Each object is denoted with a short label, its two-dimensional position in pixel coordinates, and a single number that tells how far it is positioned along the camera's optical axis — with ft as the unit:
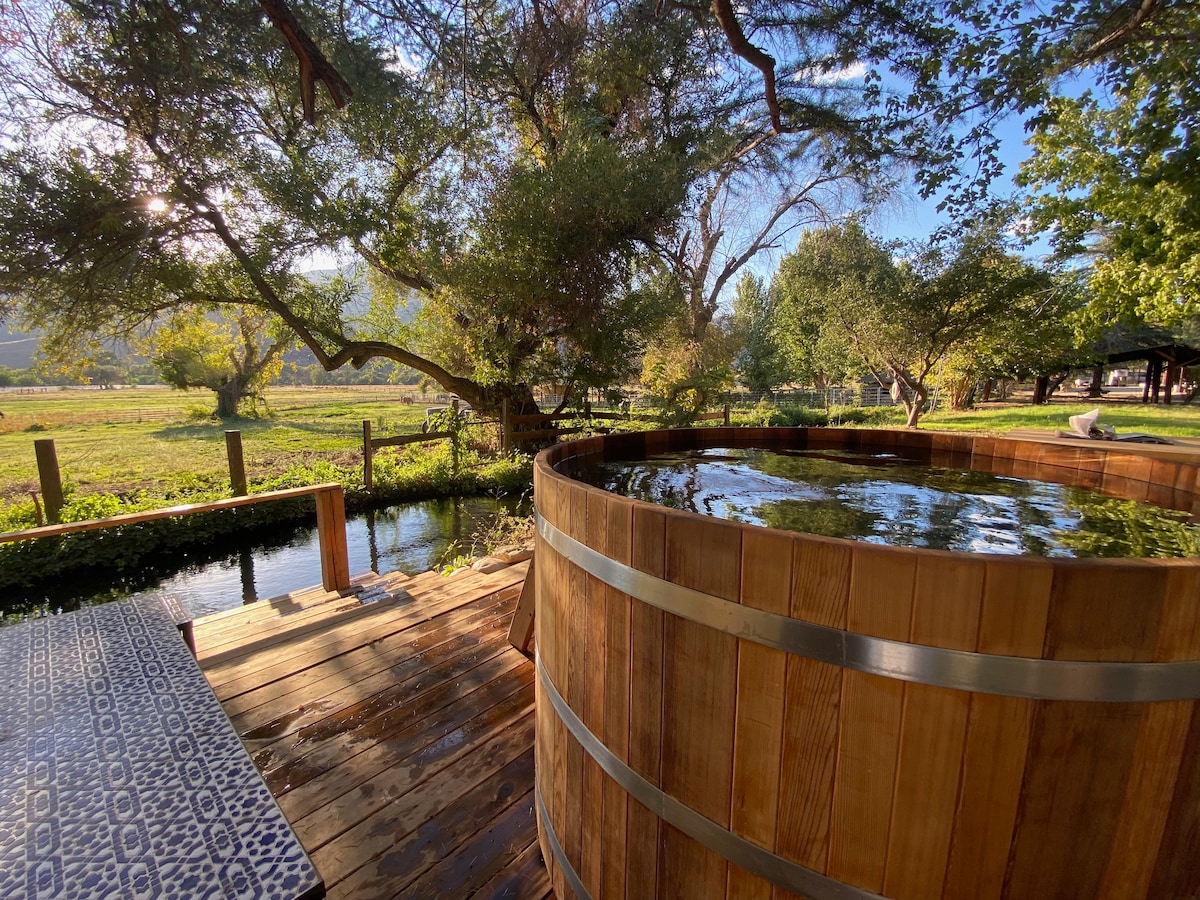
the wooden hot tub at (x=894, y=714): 2.13
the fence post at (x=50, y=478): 18.49
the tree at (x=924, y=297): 39.45
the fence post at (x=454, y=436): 30.91
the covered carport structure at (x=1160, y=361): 64.08
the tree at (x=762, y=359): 84.33
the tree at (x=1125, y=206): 21.91
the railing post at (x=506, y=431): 32.52
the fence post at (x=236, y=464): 22.50
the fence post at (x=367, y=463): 27.30
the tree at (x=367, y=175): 15.62
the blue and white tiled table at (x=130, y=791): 2.40
